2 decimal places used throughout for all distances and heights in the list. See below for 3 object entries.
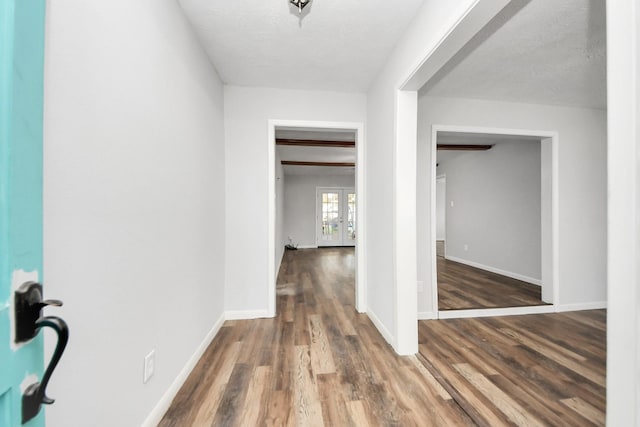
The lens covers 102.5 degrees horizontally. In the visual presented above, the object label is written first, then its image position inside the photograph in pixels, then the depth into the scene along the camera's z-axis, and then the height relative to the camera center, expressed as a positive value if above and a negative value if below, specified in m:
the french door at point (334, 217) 8.38 -0.10
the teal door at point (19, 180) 0.41 +0.06
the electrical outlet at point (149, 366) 1.24 -0.75
